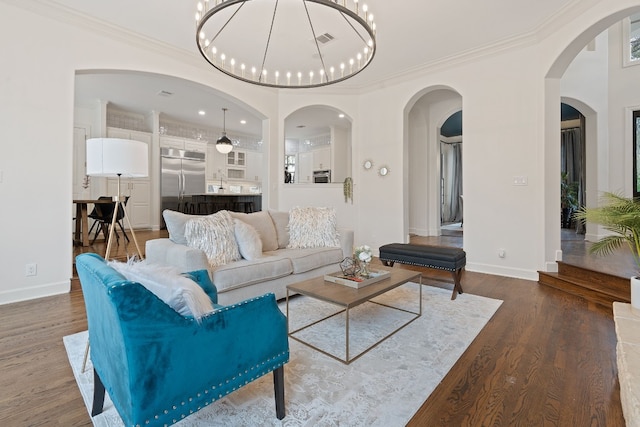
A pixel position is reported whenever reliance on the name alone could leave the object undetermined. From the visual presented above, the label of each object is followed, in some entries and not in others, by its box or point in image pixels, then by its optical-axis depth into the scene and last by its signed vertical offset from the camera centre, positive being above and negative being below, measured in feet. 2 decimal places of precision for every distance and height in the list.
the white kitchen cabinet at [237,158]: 31.99 +5.84
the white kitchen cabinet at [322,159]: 31.53 +5.77
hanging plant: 18.98 +1.60
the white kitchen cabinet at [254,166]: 33.61 +5.25
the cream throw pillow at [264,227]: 11.46 -0.48
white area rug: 4.96 -3.15
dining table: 17.28 -0.53
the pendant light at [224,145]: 25.30 +5.67
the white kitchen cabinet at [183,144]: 26.70 +6.37
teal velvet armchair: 3.50 -1.72
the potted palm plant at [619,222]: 7.30 -0.20
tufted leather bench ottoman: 10.66 -1.56
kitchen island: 25.49 +0.99
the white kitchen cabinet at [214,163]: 30.55 +5.12
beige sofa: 8.59 -1.42
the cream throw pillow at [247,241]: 9.93 -0.88
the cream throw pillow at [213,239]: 9.18 -0.74
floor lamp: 8.38 +1.58
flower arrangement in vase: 8.21 -1.14
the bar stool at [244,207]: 26.68 +0.66
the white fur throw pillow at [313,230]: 12.02 -0.61
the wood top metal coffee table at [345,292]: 6.73 -1.83
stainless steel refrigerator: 26.81 +3.44
